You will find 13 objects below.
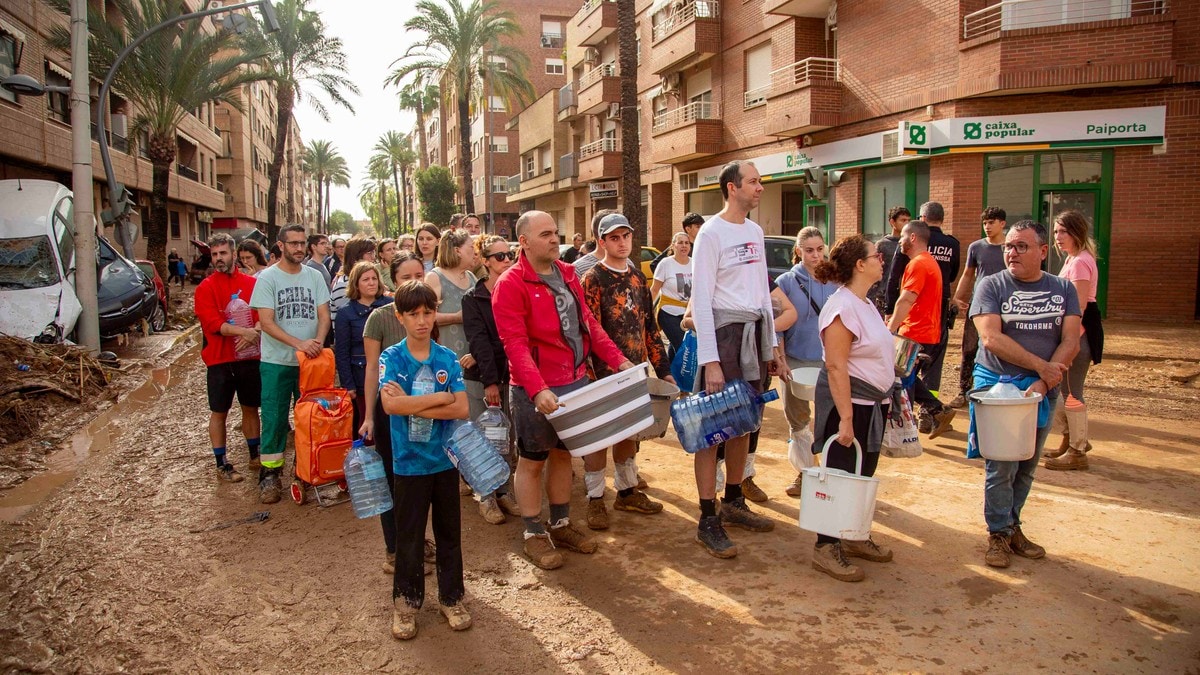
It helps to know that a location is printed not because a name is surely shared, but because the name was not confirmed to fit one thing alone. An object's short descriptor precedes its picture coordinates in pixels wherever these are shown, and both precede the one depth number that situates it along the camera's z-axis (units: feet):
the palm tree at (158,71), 68.13
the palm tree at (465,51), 120.88
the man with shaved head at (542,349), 14.30
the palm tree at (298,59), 114.01
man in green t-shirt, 18.81
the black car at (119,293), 45.80
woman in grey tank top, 18.51
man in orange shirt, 22.26
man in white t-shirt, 15.02
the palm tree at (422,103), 192.80
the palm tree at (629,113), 57.06
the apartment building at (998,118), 48.24
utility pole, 39.04
